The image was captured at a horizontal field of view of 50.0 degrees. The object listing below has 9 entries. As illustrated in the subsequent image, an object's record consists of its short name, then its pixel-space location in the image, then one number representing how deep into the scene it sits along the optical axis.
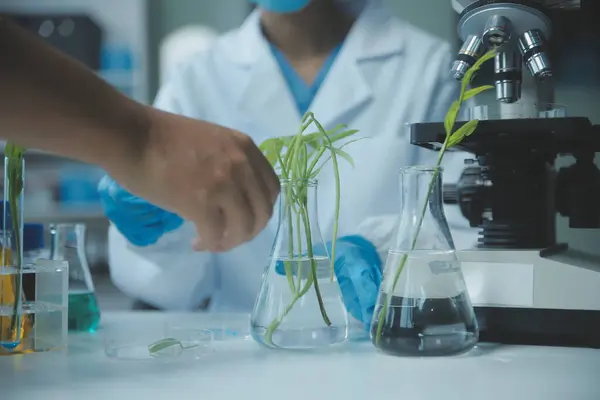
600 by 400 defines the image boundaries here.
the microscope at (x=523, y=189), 0.67
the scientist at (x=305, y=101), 1.21
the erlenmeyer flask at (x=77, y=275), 0.84
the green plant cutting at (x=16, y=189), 0.70
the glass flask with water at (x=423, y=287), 0.63
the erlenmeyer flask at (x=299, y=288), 0.67
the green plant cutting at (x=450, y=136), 0.65
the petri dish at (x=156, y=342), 0.67
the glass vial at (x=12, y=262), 0.69
